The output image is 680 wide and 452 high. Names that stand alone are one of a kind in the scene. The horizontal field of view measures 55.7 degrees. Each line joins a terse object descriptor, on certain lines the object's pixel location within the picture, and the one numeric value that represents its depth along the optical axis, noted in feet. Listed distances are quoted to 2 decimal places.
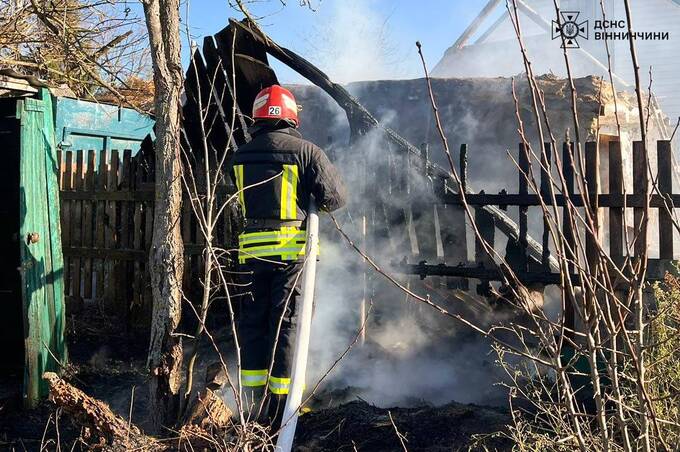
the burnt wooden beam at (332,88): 19.33
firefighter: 13.33
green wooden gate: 15.03
